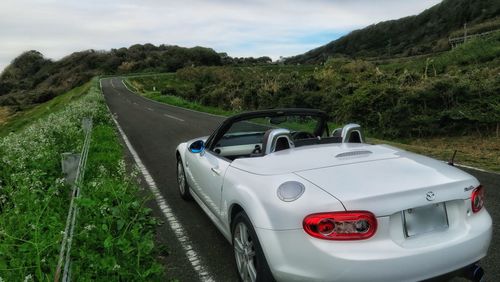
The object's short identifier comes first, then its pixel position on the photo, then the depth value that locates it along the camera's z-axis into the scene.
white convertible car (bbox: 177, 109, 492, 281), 2.67
